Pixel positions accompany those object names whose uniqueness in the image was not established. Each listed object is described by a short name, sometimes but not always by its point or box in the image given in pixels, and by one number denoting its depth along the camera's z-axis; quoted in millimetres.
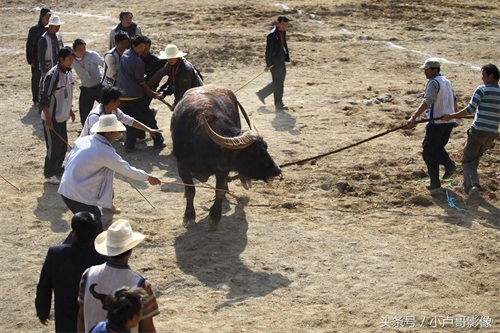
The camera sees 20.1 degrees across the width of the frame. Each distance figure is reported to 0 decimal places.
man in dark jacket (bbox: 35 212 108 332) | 10738
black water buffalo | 17389
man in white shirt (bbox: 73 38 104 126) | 22948
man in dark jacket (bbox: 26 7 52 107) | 27302
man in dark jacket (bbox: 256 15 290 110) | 27154
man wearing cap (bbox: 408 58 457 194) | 18994
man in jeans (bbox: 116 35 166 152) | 22026
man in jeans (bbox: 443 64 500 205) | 18593
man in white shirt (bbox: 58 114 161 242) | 13562
